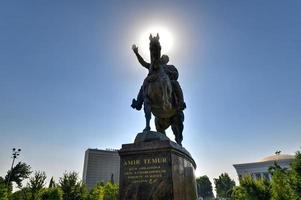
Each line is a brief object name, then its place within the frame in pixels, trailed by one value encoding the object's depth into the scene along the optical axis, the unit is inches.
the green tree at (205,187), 3888.3
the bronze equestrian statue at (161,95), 312.5
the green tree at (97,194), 1547.7
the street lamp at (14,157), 1635.3
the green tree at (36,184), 1186.3
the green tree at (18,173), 1652.1
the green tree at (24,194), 1175.2
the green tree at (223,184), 3494.1
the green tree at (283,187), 1093.4
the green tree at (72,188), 1346.0
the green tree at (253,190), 1353.3
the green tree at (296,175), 1068.8
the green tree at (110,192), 1818.9
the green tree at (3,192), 1069.2
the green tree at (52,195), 1291.0
